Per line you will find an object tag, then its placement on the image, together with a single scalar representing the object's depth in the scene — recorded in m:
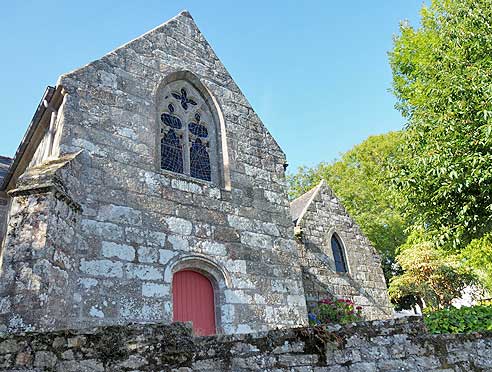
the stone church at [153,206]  5.69
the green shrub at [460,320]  8.10
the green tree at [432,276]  17.84
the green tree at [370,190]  23.64
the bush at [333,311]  10.11
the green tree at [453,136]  8.13
